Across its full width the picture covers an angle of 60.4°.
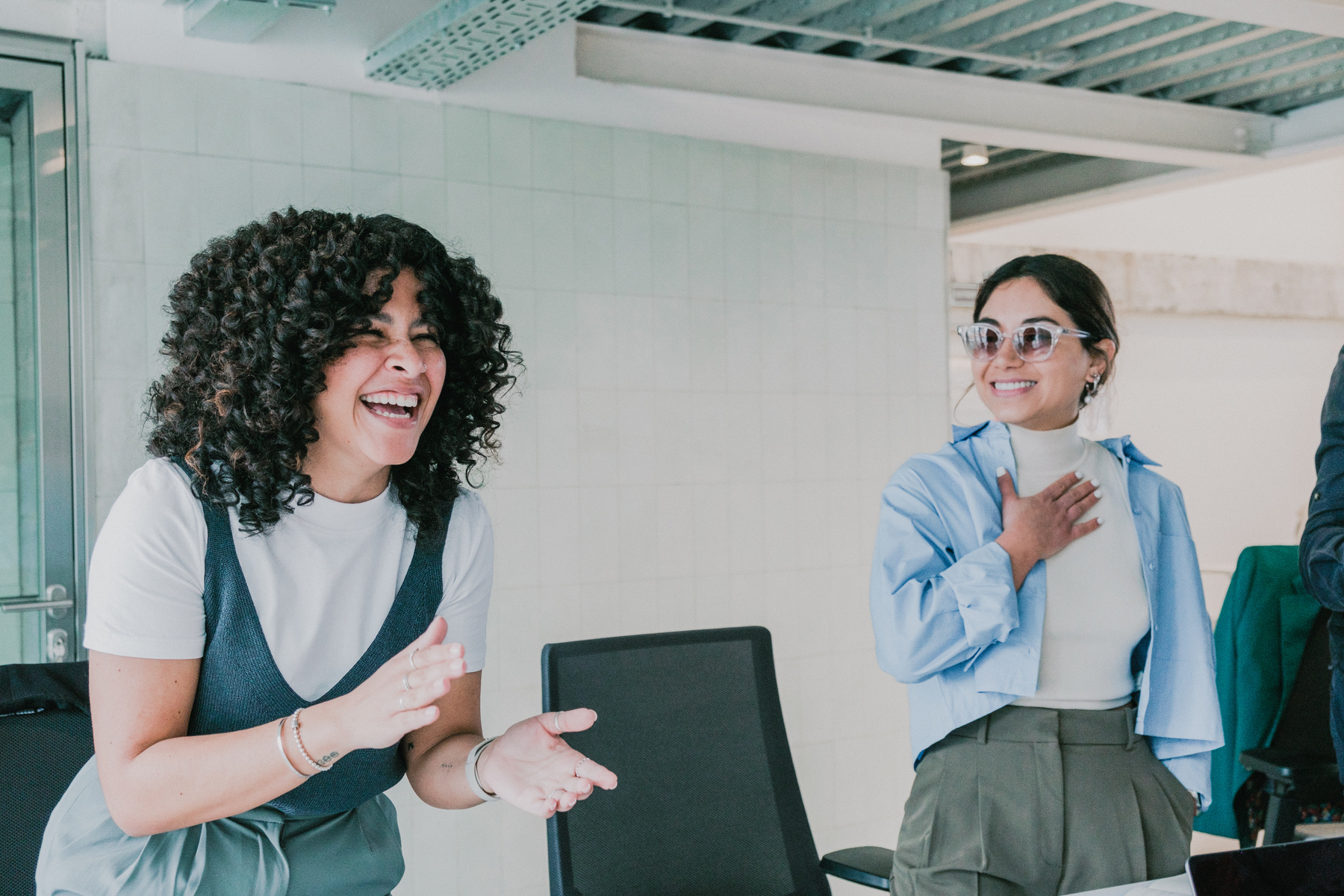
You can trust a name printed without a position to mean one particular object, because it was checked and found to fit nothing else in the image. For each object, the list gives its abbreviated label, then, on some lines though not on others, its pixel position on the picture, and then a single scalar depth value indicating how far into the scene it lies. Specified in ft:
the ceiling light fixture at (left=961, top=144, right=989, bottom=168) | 15.67
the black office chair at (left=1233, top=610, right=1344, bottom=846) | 9.75
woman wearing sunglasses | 5.74
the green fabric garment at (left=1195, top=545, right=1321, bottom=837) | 10.71
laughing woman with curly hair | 4.31
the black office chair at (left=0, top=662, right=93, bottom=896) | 5.09
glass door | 9.41
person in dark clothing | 6.51
